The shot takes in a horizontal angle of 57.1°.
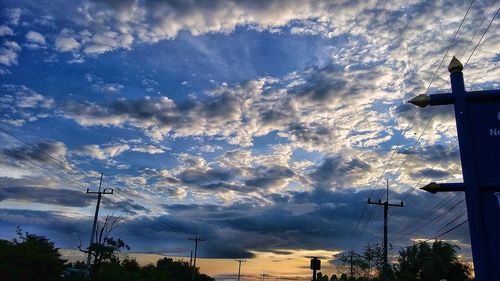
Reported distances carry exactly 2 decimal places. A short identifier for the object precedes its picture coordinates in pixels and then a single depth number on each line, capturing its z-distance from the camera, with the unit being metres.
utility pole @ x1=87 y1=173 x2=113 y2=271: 47.34
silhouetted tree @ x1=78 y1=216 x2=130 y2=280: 34.56
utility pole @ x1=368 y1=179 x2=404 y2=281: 40.59
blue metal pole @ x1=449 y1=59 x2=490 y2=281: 4.23
